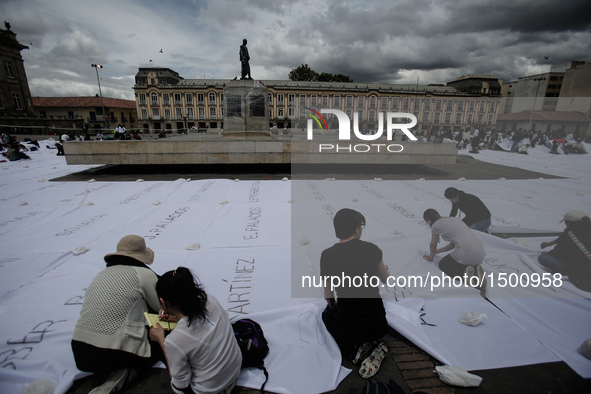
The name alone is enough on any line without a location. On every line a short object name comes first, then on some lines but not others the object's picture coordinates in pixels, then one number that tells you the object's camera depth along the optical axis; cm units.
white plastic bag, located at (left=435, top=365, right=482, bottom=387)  216
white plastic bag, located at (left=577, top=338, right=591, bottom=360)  234
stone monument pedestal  1252
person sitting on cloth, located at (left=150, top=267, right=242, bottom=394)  179
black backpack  231
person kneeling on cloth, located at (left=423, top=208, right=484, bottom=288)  334
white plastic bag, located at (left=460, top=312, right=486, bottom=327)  274
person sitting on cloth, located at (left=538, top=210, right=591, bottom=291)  327
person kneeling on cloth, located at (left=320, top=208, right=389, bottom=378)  234
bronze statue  1352
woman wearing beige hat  209
